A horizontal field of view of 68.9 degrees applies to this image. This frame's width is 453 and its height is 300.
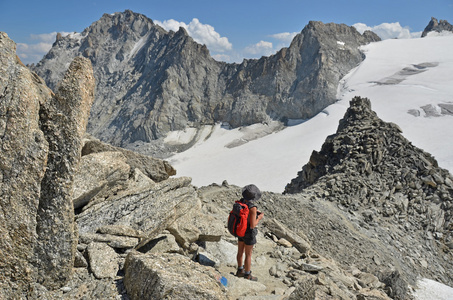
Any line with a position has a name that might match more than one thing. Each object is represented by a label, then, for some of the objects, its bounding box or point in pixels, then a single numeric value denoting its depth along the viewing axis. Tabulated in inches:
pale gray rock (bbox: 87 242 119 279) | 229.3
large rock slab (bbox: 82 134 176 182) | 406.6
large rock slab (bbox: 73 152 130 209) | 305.7
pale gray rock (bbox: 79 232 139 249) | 254.0
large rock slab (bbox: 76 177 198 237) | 285.3
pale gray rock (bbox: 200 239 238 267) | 331.9
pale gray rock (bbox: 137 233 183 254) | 281.0
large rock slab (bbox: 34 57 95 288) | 202.5
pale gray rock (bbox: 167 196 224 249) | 312.0
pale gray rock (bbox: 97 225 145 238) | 270.1
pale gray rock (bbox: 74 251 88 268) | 226.5
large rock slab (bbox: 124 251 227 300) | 193.8
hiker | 290.8
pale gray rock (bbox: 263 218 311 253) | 441.1
